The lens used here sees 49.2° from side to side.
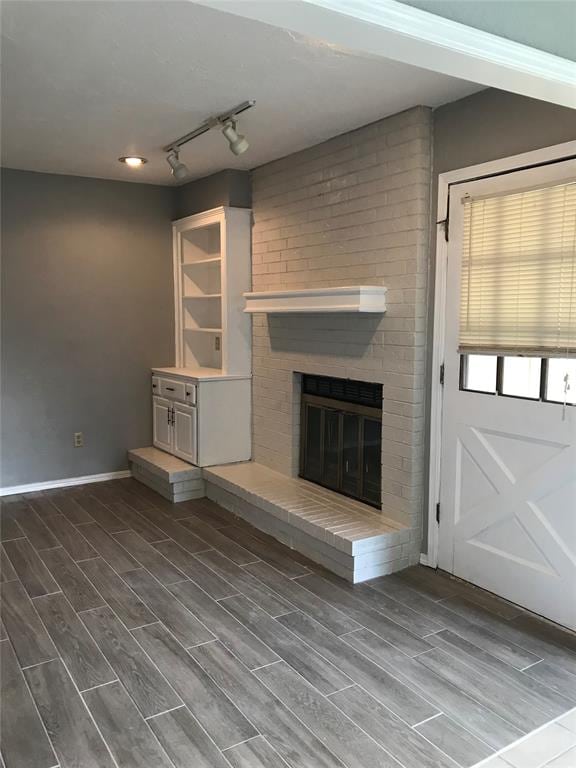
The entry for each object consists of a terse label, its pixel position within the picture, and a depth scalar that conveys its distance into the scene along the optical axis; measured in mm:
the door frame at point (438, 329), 3055
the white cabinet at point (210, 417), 4734
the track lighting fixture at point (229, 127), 3270
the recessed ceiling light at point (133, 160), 4320
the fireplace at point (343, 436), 3850
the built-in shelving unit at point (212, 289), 4746
